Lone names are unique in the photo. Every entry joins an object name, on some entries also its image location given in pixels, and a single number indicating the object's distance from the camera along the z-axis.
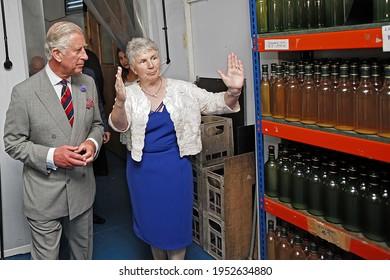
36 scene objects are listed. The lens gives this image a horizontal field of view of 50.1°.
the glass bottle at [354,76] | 1.69
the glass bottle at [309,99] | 1.87
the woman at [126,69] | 3.44
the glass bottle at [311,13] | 1.90
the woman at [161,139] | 2.08
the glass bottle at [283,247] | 2.17
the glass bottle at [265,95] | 2.12
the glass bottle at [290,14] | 1.94
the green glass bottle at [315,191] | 1.93
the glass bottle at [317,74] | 1.85
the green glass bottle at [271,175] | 2.19
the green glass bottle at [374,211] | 1.67
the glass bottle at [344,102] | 1.71
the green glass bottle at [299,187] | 2.02
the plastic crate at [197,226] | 2.92
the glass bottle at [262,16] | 2.03
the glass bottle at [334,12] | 1.76
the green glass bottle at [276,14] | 1.99
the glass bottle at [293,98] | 1.95
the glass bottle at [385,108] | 1.57
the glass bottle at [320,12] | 1.86
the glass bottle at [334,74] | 1.77
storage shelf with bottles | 1.55
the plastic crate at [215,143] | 2.76
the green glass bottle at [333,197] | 1.84
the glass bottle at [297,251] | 2.08
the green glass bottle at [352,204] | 1.76
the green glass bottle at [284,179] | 2.11
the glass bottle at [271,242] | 2.27
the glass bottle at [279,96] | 2.03
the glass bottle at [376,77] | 1.62
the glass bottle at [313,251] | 2.02
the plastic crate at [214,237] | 2.68
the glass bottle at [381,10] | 1.50
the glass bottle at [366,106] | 1.62
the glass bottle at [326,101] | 1.79
